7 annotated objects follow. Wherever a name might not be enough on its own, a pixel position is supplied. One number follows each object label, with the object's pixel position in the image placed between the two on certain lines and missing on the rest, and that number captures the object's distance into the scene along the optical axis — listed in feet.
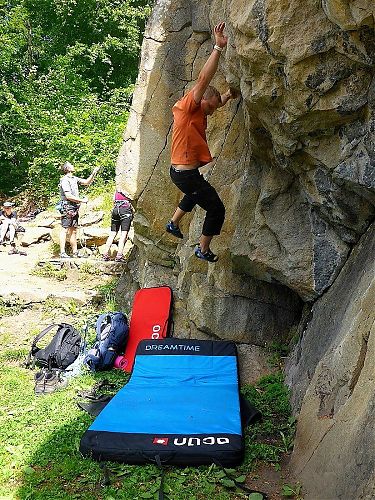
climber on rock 17.93
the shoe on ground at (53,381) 20.06
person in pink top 34.30
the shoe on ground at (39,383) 19.83
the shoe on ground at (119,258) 35.85
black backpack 22.25
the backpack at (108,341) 21.95
